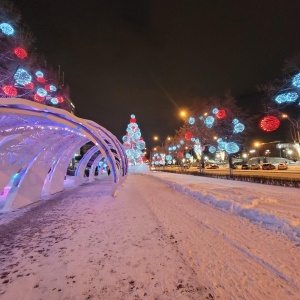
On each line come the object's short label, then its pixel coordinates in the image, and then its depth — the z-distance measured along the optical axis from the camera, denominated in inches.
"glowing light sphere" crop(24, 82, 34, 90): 699.4
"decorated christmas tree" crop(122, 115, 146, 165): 2069.4
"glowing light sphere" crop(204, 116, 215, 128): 832.7
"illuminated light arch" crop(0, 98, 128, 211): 293.3
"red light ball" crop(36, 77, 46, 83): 766.5
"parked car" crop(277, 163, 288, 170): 1488.3
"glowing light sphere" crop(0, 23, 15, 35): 589.0
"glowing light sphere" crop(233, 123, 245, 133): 742.6
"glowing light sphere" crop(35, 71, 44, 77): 765.9
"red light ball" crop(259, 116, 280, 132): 429.8
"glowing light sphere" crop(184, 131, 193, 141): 1035.9
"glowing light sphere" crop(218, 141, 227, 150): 846.2
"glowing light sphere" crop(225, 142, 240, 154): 786.2
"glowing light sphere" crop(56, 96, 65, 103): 910.4
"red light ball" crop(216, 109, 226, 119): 809.4
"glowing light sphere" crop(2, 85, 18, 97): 597.7
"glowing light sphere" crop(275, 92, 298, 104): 438.2
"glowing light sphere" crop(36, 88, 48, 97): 690.0
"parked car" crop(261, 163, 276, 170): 1606.5
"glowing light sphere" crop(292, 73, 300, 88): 402.3
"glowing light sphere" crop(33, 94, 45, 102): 759.1
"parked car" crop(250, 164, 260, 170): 1748.5
